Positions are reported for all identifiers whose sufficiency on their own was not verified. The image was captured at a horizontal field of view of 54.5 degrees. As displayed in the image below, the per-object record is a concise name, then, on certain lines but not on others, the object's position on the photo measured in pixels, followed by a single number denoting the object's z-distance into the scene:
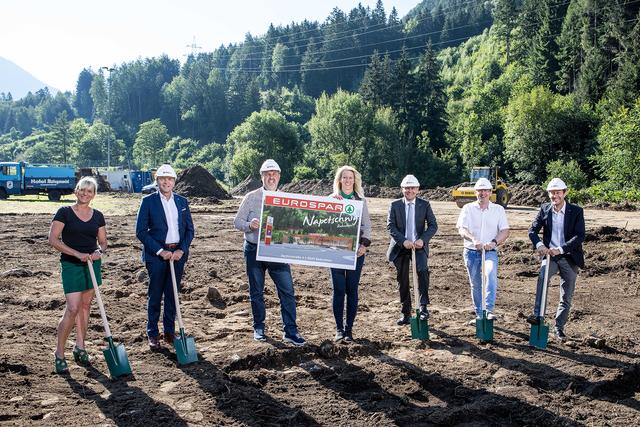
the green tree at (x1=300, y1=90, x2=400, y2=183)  65.50
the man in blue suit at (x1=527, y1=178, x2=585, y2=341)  7.58
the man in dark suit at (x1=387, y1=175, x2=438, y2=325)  8.19
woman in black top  6.34
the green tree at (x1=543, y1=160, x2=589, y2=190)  43.94
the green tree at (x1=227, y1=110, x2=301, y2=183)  75.56
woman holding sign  7.58
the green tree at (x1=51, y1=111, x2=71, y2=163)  139.25
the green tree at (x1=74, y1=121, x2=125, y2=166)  139.25
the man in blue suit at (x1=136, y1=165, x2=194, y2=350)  7.00
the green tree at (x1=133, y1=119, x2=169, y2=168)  141.38
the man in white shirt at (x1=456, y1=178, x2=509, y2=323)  7.98
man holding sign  7.38
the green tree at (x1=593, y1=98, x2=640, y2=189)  37.22
